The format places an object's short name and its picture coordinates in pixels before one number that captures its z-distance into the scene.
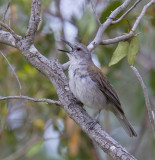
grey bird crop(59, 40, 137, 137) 9.12
